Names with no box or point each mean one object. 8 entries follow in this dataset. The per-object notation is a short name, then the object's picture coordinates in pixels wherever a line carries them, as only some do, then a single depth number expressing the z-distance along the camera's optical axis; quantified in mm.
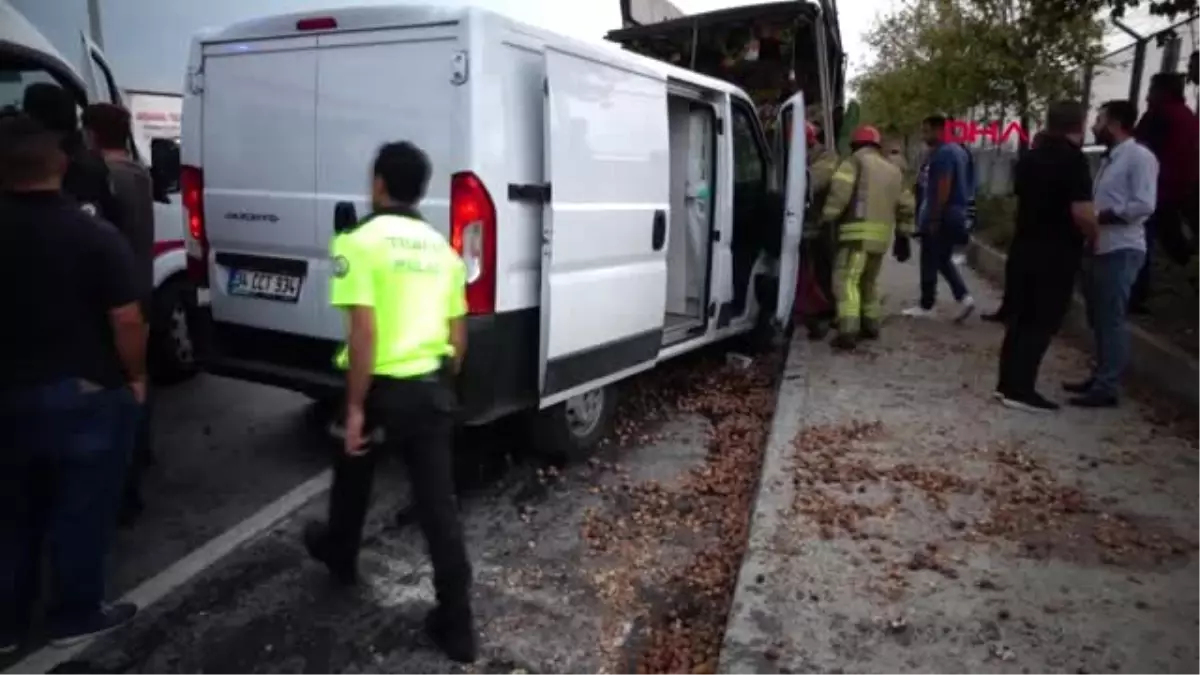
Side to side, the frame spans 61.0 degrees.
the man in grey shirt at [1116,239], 5973
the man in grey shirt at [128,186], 4496
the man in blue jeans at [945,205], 9234
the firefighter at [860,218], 7730
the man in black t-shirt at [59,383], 3232
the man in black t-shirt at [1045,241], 5812
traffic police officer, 3244
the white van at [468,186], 4266
